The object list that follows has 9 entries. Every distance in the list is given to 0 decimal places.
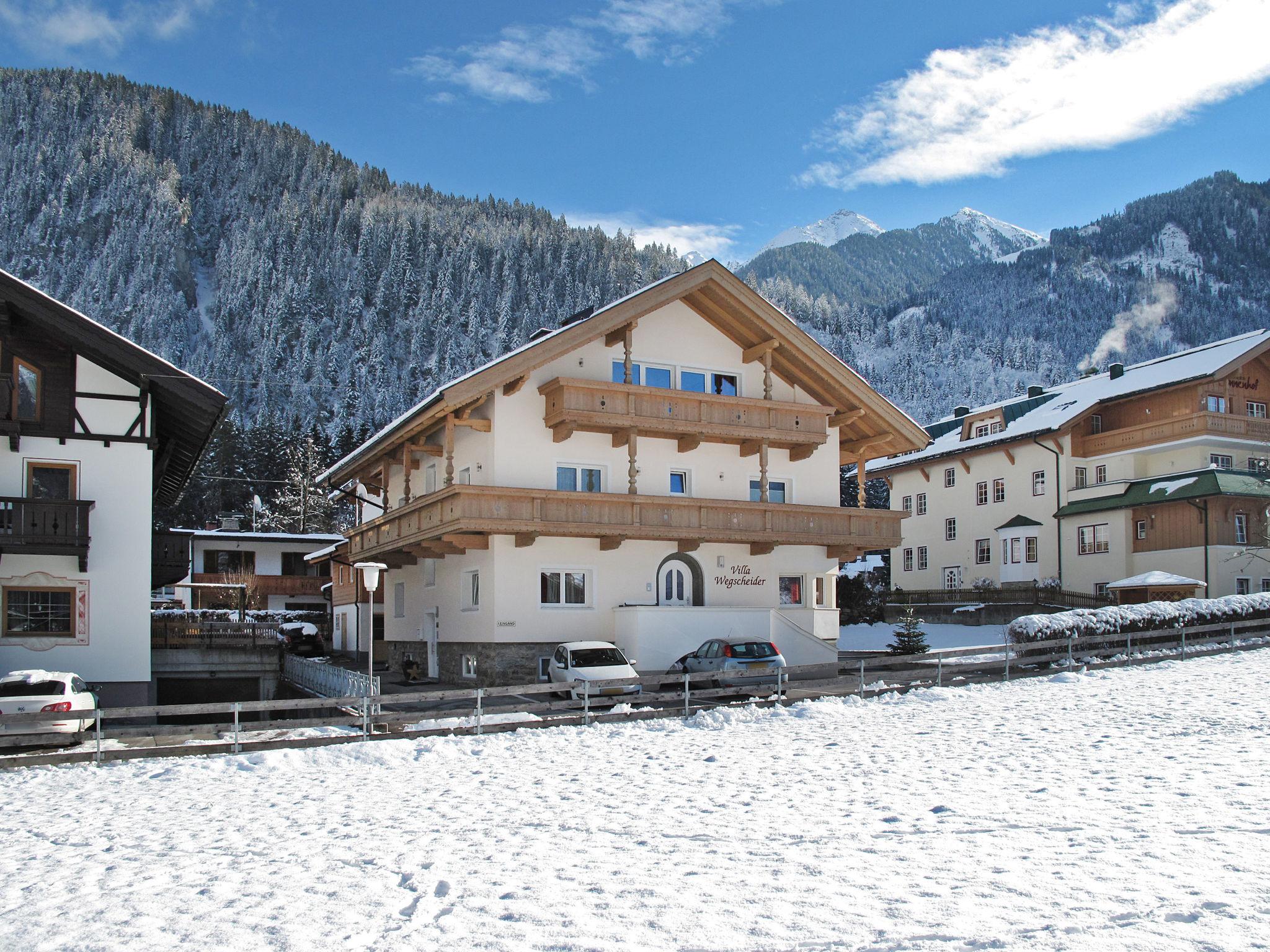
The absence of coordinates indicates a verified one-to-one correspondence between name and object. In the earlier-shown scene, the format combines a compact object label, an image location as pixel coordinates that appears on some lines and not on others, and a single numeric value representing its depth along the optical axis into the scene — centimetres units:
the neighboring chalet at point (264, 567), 5812
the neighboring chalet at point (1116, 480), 4378
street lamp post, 2189
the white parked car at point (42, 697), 1866
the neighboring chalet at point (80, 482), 2394
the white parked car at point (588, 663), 2505
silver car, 2425
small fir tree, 3600
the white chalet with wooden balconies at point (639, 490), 2966
